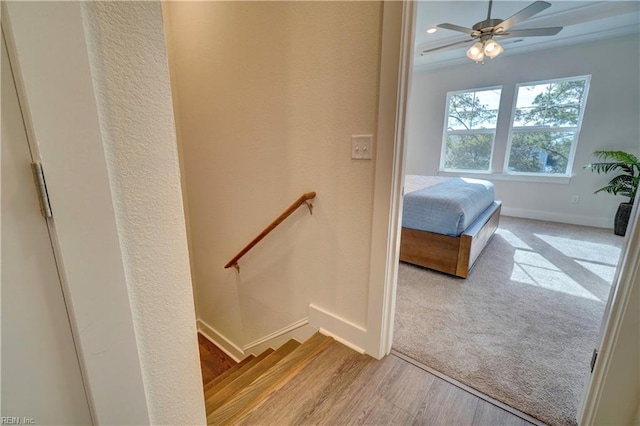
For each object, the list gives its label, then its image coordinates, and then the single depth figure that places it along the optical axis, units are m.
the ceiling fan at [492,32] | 2.32
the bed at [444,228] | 2.34
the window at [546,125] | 3.83
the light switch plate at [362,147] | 1.28
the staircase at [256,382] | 1.18
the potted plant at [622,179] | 3.27
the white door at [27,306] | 0.46
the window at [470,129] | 4.44
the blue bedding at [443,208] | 2.34
